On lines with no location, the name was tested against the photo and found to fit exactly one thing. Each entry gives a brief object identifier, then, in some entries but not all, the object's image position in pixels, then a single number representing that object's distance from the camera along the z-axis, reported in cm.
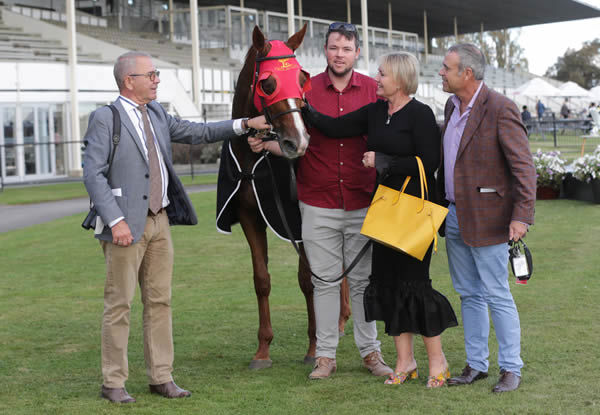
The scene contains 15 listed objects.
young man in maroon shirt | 468
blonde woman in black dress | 437
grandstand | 2292
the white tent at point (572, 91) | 4035
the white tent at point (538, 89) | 3816
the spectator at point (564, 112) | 4209
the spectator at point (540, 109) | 4032
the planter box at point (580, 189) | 1307
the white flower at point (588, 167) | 1309
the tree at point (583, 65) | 8206
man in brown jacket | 417
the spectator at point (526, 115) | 3476
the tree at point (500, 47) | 7069
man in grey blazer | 413
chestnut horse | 442
